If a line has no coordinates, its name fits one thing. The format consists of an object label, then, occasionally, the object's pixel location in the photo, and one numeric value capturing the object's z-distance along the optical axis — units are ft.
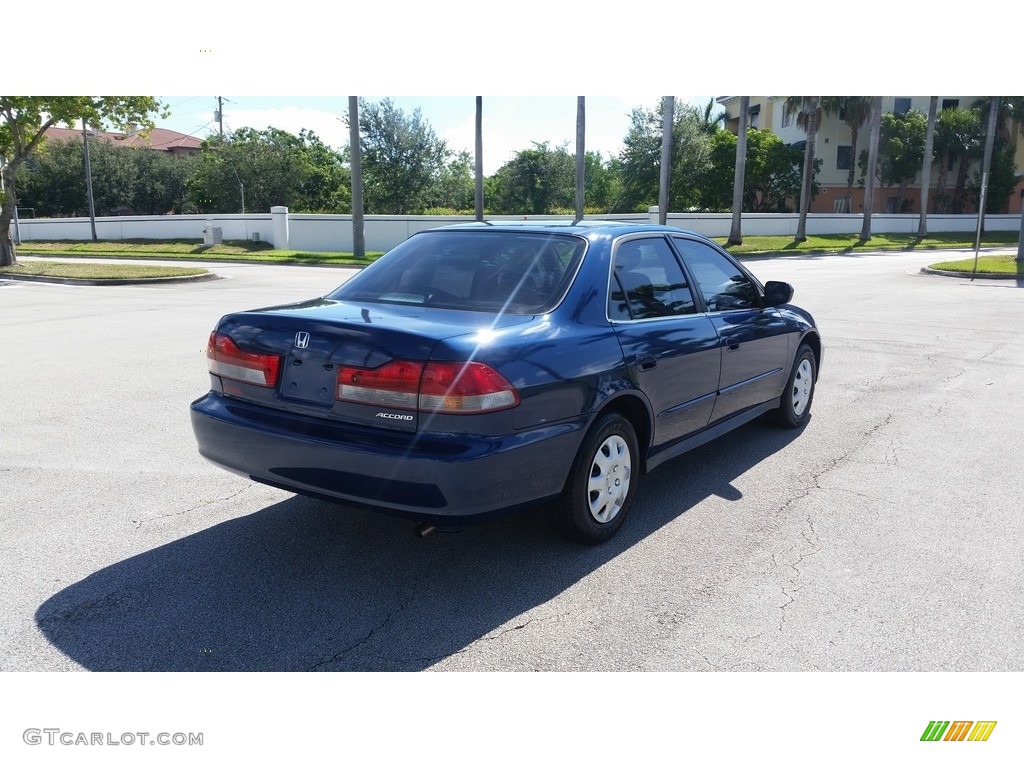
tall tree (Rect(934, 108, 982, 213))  186.70
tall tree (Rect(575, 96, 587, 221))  103.55
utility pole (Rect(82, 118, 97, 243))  126.21
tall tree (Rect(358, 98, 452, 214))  161.07
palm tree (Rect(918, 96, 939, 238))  154.78
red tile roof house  231.50
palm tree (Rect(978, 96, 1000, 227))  139.42
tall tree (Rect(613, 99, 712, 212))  170.30
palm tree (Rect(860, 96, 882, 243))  140.77
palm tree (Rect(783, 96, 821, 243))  136.15
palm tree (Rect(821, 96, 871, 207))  155.74
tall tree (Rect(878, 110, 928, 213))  187.83
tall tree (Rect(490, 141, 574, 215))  183.42
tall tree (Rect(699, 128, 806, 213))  170.50
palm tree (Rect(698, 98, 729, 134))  197.98
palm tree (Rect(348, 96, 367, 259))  98.48
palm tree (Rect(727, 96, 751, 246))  119.75
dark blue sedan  11.41
